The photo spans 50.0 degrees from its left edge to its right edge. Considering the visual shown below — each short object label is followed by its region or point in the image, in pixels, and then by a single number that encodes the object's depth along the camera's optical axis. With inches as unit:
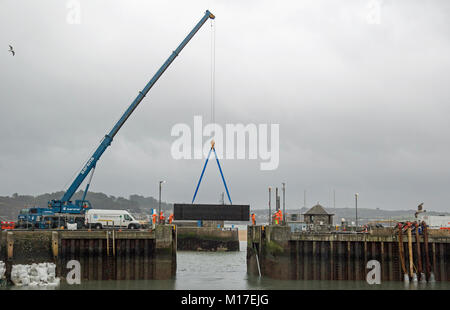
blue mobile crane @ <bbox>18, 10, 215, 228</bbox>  2058.3
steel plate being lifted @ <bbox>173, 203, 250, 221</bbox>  2012.8
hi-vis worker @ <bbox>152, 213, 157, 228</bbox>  1771.9
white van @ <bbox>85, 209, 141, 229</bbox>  2090.3
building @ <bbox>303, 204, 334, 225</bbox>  2965.1
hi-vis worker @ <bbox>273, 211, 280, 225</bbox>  1823.1
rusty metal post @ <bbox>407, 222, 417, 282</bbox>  1648.6
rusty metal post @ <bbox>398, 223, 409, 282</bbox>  1658.5
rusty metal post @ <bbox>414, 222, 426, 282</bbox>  1664.6
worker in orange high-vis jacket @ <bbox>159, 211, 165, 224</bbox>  1790.2
